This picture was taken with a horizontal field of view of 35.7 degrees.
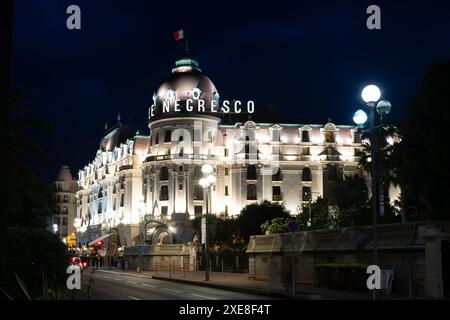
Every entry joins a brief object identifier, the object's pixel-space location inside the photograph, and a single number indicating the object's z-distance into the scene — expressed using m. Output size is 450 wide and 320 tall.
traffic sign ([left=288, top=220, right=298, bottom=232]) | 27.88
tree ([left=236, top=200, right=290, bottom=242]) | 81.62
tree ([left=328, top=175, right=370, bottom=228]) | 60.91
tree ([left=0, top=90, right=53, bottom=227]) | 12.57
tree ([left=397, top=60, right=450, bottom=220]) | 31.23
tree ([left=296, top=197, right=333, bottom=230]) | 59.47
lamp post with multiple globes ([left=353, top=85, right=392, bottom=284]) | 21.53
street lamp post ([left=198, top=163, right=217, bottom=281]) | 41.41
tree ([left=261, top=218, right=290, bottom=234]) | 60.69
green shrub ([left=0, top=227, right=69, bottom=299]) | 17.05
